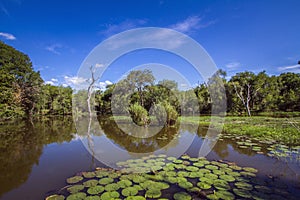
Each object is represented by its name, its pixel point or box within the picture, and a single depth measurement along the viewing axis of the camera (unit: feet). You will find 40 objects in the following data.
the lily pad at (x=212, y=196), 9.86
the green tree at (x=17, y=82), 58.95
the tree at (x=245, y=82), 87.69
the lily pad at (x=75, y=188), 10.91
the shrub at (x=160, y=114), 43.36
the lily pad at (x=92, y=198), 9.90
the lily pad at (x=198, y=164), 15.59
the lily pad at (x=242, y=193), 10.16
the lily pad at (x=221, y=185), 11.10
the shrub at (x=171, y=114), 42.68
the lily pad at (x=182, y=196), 9.92
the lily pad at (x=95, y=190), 10.62
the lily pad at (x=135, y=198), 9.79
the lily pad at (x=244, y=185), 11.03
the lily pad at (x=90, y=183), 11.67
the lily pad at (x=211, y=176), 12.66
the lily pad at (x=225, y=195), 9.94
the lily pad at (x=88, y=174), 13.41
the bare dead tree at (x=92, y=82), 75.04
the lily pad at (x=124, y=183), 11.54
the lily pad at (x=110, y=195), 9.89
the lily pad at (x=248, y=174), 13.20
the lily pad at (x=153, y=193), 10.18
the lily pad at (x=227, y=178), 12.34
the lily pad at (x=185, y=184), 11.39
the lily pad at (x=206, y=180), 11.91
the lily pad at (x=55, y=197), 10.09
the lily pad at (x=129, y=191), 10.34
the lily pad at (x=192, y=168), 14.30
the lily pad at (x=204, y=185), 11.12
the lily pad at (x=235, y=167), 14.73
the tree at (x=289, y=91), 82.38
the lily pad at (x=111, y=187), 10.99
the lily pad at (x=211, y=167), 14.73
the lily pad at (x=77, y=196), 9.97
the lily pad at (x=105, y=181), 11.98
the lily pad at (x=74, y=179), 12.49
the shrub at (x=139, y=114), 43.77
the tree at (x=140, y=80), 71.72
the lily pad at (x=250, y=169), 14.12
